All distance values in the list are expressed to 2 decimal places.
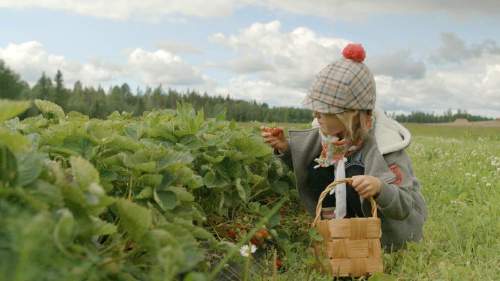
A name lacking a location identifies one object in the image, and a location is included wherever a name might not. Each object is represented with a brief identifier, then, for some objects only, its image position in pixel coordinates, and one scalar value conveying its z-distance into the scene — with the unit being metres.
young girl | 4.12
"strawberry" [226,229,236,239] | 3.96
